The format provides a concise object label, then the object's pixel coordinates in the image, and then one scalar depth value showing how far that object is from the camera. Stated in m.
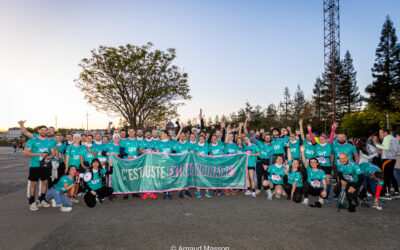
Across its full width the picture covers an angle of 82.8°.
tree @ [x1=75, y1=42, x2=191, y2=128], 21.36
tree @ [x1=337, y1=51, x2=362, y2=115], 52.66
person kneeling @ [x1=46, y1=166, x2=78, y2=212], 5.71
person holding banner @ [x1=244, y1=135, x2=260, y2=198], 7.37
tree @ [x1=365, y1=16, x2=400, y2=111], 38.78
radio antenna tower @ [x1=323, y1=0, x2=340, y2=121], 35.86
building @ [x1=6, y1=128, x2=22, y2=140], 197.00
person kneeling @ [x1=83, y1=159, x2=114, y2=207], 5.99
